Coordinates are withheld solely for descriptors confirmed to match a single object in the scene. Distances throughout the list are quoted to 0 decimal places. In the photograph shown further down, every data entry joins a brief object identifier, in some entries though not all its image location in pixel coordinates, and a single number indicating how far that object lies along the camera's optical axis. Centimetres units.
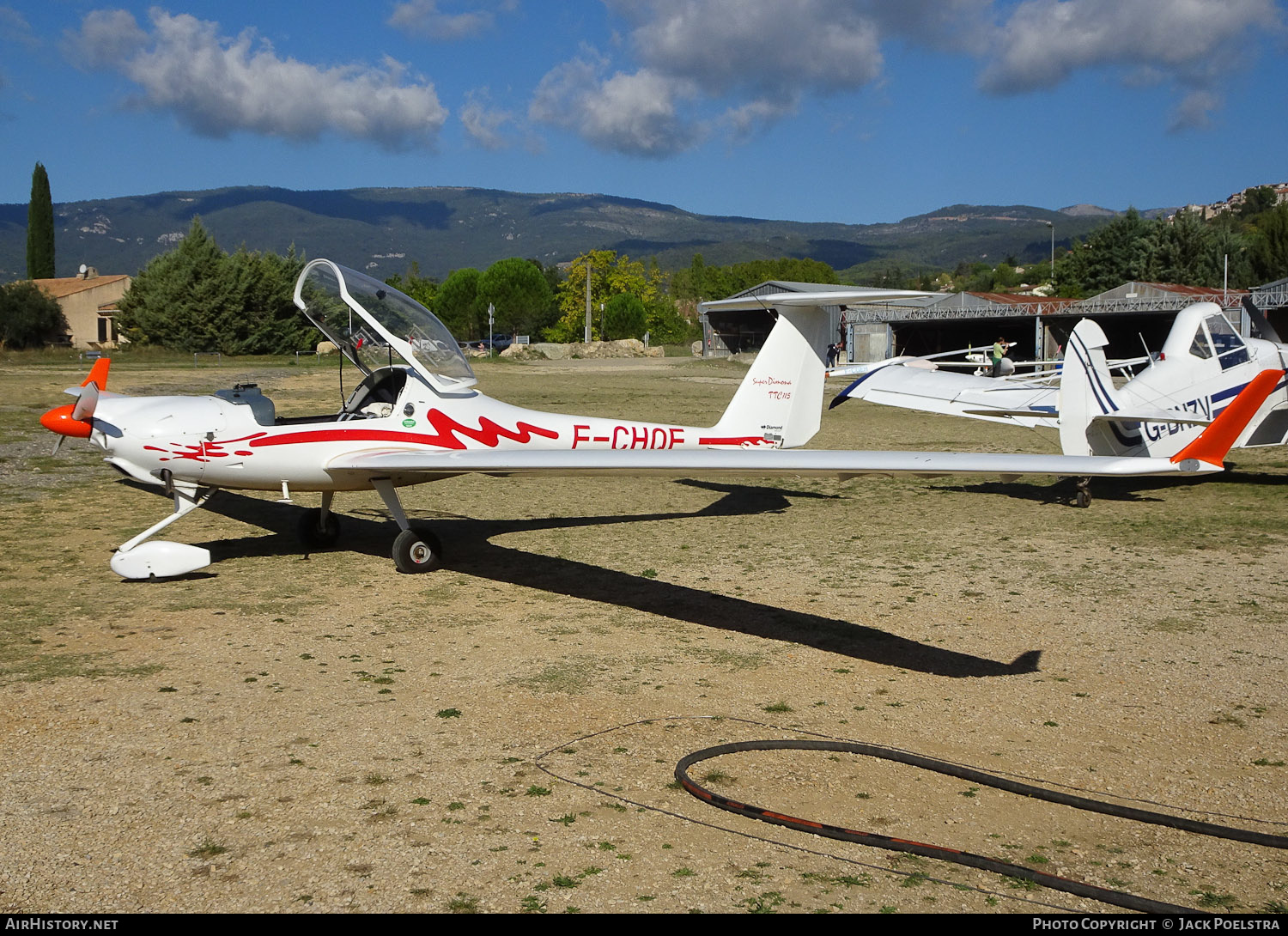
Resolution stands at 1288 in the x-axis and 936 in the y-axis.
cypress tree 10025
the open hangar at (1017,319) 4688
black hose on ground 396
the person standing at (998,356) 3478
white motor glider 892
